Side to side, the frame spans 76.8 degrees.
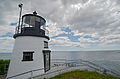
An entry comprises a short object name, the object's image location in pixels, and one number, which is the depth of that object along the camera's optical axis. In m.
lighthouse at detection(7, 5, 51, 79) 8.09
